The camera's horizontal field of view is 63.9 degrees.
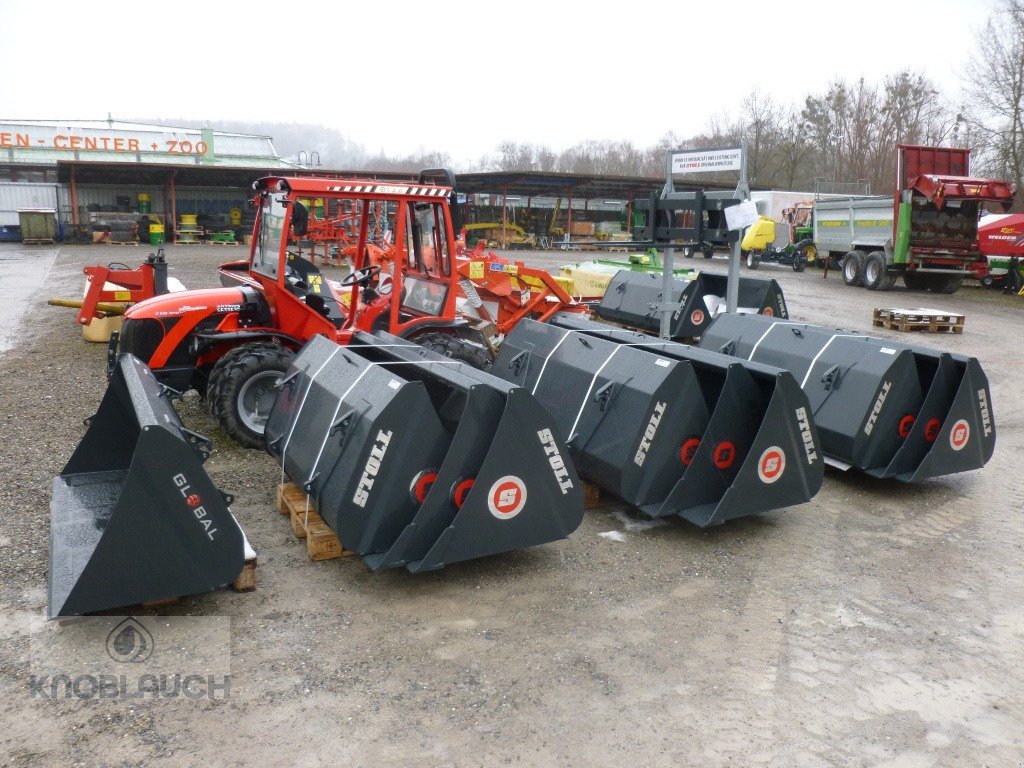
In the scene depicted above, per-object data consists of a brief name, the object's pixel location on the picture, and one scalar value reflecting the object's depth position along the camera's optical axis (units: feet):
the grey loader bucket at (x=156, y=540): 12.07
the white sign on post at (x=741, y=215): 27.40
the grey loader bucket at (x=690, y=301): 34.84
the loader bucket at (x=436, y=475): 13.80
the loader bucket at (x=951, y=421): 19.40
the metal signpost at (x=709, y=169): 28.81
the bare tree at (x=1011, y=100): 81.71
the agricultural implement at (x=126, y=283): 30.58
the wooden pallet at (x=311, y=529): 14.98
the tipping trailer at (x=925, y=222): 57.57
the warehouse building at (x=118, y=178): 100.68
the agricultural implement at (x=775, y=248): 84.74
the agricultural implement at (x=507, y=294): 34.96
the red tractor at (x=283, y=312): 20.99
